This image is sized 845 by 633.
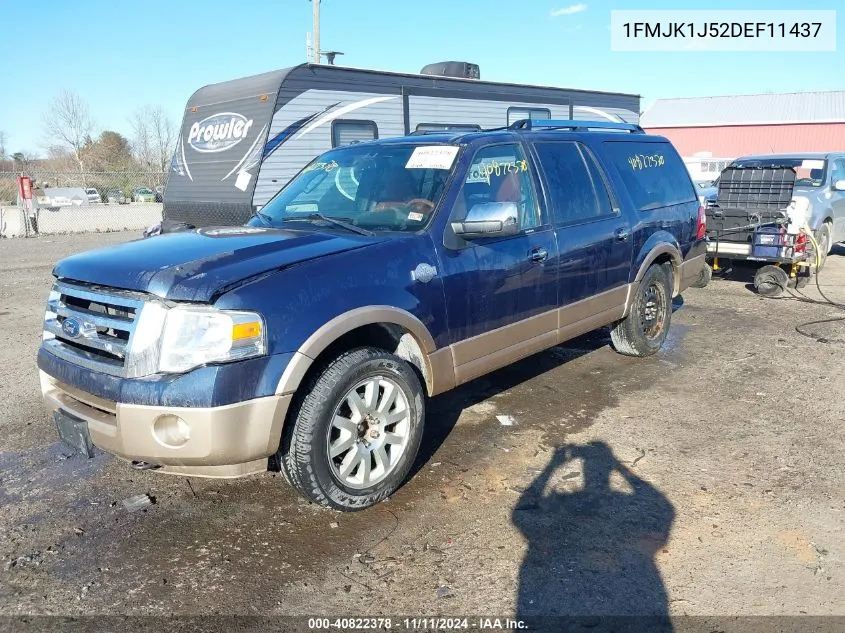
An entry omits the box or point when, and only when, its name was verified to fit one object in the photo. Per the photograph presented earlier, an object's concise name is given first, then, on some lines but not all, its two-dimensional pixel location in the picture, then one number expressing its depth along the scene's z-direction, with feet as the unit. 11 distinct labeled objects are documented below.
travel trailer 29.63
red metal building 142.61
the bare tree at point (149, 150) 136.26
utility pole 69.26
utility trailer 28.12
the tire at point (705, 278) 30.55
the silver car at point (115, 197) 86.12
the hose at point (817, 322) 22.15
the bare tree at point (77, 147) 144.97
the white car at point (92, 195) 88.35
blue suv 9.89
